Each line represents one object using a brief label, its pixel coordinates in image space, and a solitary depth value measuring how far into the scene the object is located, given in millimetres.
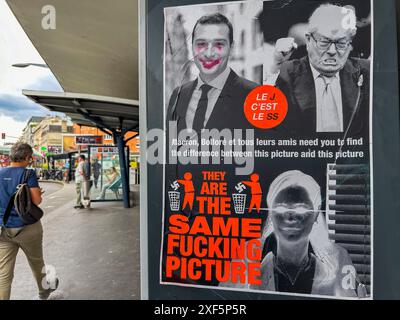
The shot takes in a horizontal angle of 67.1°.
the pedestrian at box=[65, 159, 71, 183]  24141
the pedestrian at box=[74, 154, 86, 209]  9571
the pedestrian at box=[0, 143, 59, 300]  2936
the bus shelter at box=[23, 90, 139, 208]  5886
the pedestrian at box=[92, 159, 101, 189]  10781
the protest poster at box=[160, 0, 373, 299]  1610
